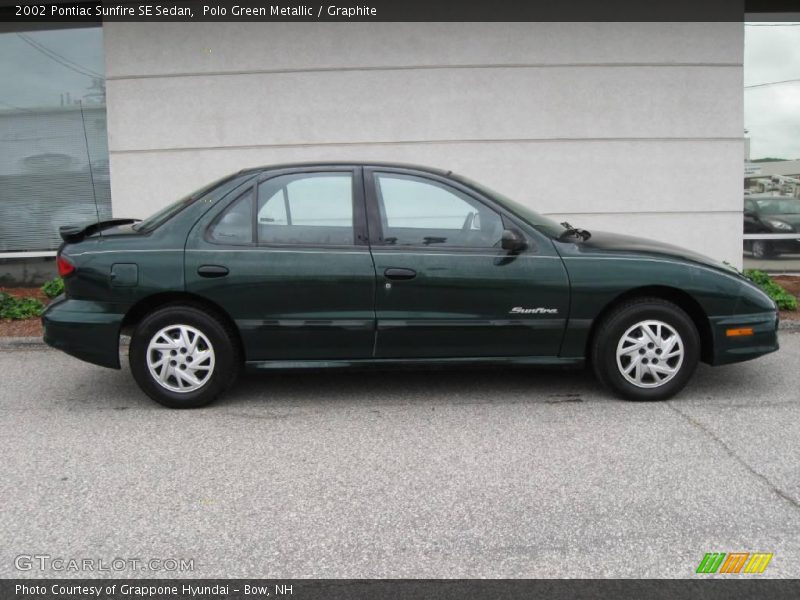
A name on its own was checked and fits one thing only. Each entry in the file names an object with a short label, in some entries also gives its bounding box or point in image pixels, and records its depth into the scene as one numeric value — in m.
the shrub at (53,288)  8.40
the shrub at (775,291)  7.88
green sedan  4.91
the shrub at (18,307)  7.74
